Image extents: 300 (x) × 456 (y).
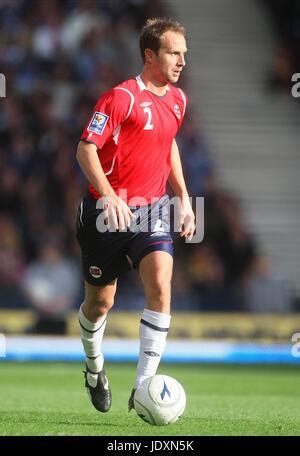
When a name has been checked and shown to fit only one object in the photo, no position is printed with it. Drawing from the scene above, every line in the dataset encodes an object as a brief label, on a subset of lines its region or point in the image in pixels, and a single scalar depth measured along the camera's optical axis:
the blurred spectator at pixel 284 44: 17.69
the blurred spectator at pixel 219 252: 15.07
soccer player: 6.61
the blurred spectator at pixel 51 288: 14.21
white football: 6.33
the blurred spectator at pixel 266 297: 14.26
